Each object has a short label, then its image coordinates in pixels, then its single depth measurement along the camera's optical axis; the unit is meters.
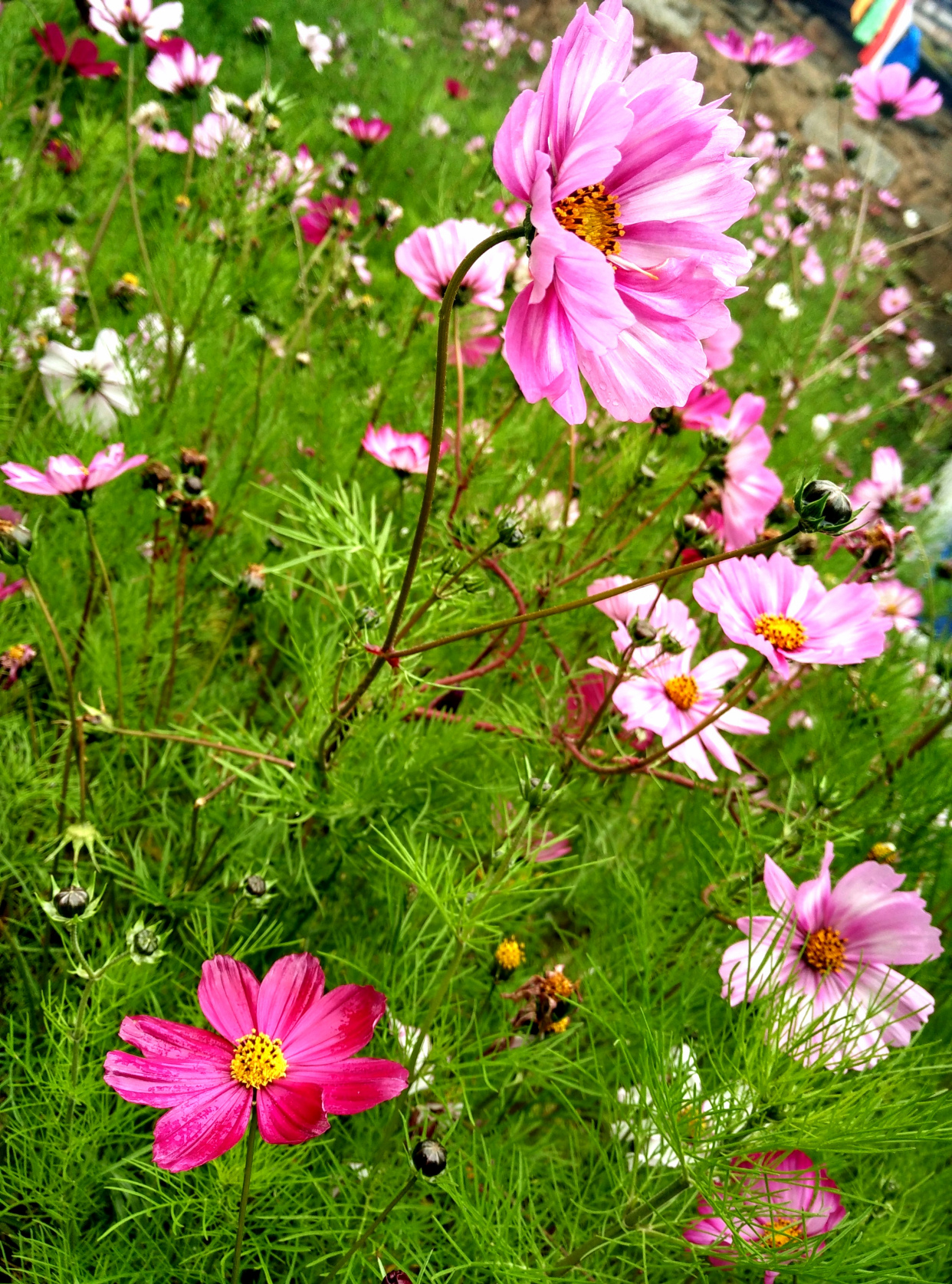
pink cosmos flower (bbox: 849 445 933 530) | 0.96
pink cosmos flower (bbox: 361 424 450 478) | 0.69
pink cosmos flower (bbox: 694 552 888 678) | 0.51
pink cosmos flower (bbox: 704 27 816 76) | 1.44
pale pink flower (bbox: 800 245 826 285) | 2.82
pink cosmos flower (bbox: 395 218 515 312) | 0.67
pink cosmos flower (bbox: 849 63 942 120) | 1.42
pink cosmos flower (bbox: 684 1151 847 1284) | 0.39
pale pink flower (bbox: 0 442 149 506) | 0.50
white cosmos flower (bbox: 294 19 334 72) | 1.10
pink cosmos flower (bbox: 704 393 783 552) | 0.72
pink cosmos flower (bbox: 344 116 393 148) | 1.42
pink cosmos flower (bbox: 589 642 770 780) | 0.56
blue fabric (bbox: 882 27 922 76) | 3.14
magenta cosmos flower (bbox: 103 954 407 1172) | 0.34
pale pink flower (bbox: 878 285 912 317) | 2.92
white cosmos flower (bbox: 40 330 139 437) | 0.83
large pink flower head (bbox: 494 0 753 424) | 0.29
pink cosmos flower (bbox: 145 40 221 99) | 1.02
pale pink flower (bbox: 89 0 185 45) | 0.83
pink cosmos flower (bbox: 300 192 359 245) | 1.20
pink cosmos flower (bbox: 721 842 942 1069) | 0.46
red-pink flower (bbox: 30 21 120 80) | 1.08
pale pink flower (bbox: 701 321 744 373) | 0.84
